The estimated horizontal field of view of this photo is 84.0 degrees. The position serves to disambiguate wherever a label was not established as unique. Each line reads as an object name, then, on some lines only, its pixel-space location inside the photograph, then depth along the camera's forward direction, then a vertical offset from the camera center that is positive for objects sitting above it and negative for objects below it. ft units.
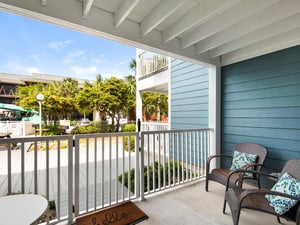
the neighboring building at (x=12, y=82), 48.78 +9.40
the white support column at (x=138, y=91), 22.97 +2.99
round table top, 3.56 -2.28
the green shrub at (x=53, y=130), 32.84 -3.57
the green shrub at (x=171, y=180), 10.24 -4.35
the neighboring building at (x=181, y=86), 13.91 +2.58
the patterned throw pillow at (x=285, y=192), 5.36 -2.78
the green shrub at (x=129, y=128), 32.70 -3.08
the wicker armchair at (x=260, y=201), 5.29 -3.18
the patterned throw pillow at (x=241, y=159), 8.94 -2.59
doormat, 6.56 -4.33
